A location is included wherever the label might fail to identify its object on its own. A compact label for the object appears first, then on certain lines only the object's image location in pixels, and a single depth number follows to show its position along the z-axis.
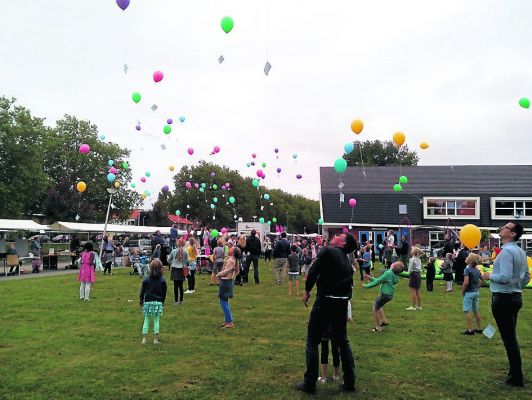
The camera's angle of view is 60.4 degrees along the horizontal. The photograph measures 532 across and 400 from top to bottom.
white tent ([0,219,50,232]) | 23.66
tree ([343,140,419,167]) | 62.78
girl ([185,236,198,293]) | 13.36
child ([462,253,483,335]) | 8.33
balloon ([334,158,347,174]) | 19.94
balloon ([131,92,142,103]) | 16.42
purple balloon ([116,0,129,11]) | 9.69
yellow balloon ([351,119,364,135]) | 17.69
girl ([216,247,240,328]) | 8.68
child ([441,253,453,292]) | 15.31
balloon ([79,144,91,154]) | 23.38
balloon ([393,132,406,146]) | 19.17
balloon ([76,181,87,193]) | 24.54
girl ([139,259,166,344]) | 7.60
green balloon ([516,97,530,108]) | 13.96
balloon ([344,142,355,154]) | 21.53
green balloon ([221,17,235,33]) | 11.15
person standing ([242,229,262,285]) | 16.42
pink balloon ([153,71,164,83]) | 14.34
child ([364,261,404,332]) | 8.58
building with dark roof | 35.03
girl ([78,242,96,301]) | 11.86
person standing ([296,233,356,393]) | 5.12
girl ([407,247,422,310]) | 11.09
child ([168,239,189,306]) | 11.32
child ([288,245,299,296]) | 13.67
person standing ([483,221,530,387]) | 5.36
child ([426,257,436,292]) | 15.57
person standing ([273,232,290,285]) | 14.95
